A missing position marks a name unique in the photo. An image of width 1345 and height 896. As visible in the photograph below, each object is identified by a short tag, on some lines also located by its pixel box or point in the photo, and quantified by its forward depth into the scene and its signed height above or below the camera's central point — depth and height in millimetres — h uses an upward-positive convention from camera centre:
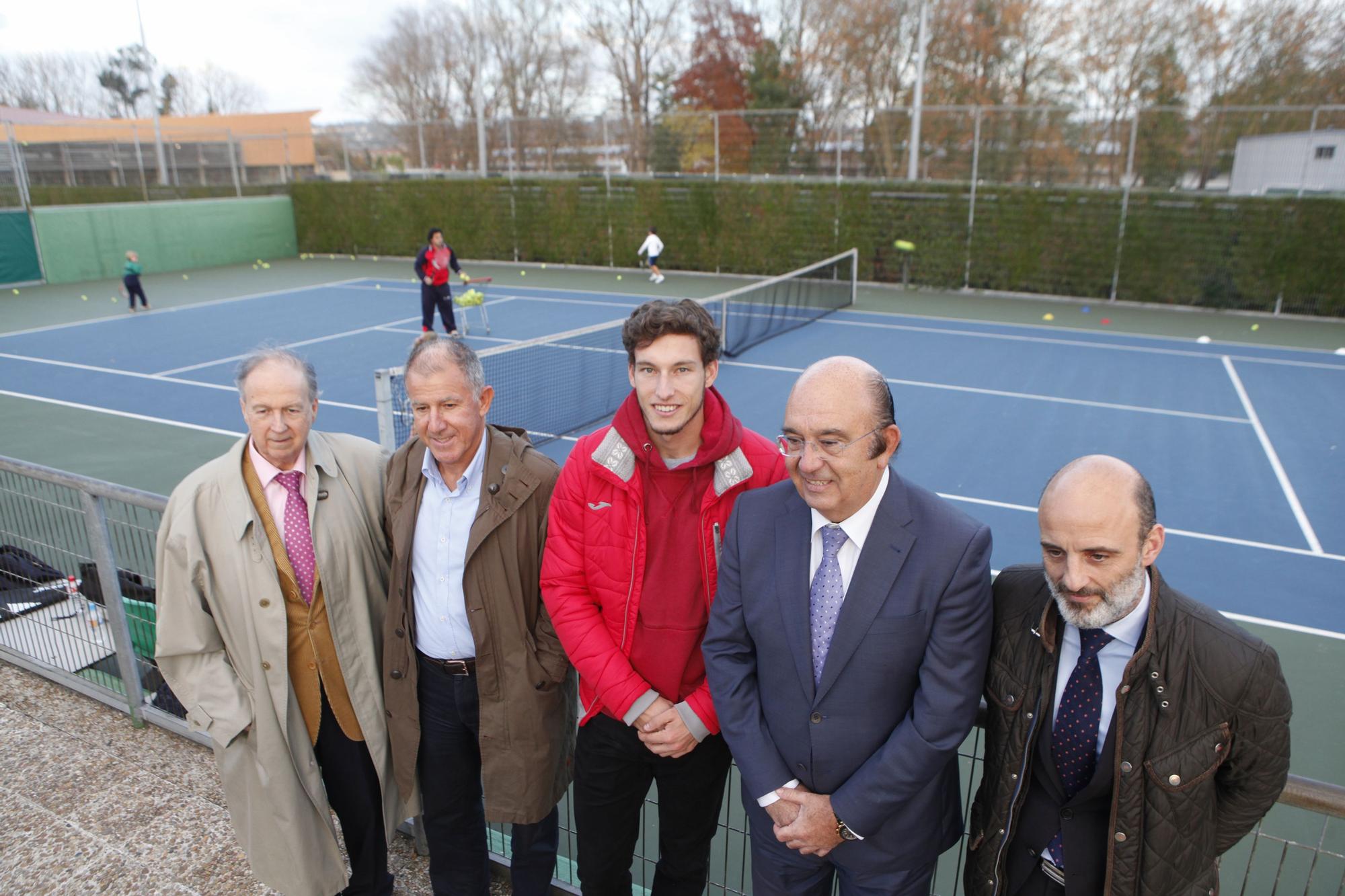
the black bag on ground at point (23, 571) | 4531 -1818
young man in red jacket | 2562 -1013
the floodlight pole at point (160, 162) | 27894 +953
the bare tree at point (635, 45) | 42188 +6411
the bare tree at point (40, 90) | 53625 +6238
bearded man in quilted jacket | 1957 -1153
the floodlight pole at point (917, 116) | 21078 +1499
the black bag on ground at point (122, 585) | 4297 -1834
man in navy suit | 2189 -1125
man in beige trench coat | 2766 -1274
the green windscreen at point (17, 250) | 21828 -1294
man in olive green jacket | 2787 -1250
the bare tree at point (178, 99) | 61875 +6226
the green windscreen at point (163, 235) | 23062 -1130
